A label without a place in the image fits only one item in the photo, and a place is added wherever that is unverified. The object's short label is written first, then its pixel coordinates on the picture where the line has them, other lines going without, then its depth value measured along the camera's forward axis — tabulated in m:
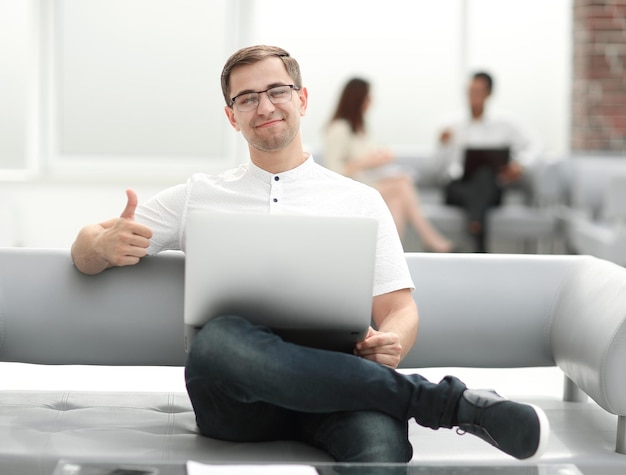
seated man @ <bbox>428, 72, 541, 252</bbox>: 6.36
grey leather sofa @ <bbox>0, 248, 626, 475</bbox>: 2.16
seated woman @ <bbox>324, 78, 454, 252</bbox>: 6.20
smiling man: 1.96
